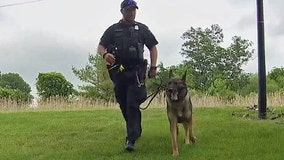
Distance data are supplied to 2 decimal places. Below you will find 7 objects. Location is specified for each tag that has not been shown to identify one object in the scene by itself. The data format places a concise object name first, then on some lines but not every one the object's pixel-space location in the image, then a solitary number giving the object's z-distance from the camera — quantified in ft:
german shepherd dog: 22.97
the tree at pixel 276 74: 128.85
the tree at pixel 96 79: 119.55
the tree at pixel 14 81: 168.96
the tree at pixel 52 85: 94.99
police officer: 24.18
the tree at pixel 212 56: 168.76
